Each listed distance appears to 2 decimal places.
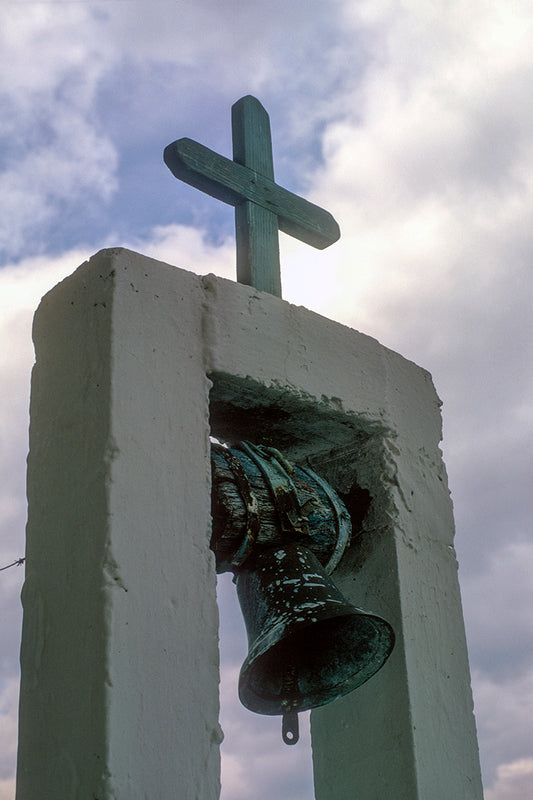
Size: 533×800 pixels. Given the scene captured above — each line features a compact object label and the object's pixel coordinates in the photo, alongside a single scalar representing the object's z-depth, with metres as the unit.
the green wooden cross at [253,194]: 2.79
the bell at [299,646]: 2.31
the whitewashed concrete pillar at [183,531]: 1.96
